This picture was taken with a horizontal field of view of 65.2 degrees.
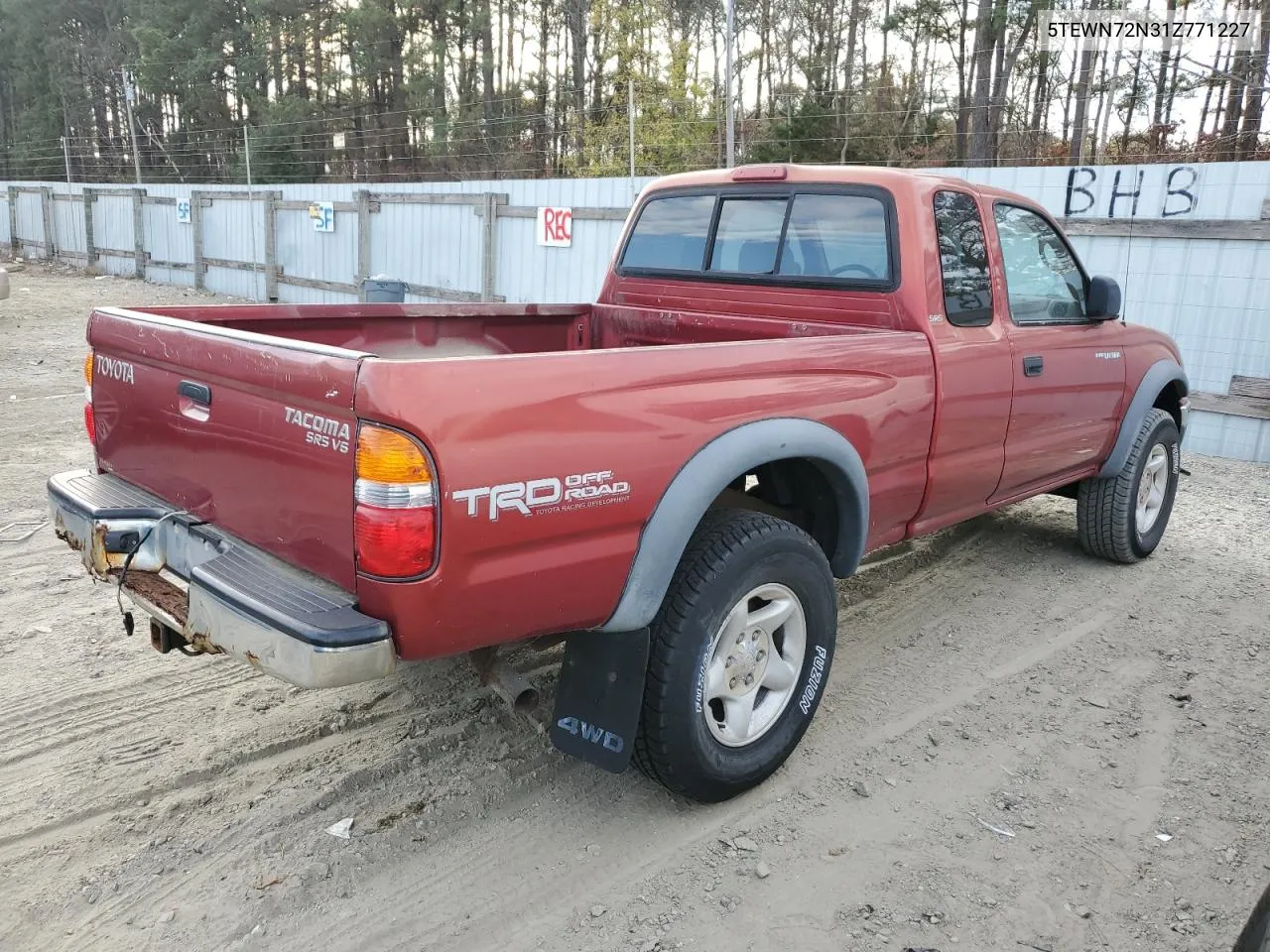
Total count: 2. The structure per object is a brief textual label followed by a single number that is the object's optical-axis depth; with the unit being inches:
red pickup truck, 90.5
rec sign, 497.4
